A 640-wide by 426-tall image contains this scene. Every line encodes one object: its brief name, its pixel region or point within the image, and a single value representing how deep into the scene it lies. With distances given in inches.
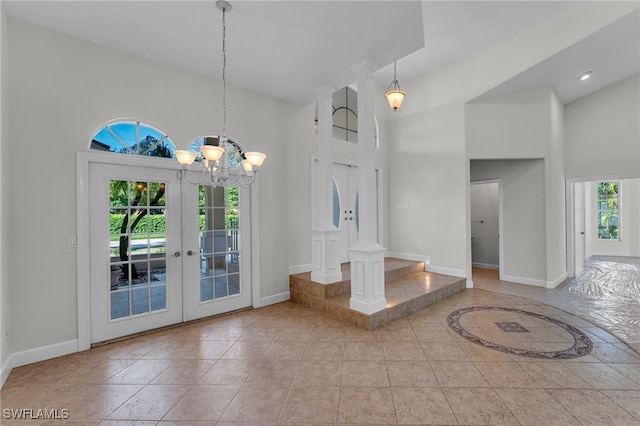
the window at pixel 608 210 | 321.1
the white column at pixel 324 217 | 158.1
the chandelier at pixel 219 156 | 87.2
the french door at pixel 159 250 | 119.3
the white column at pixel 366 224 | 132.6
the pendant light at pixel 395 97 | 173.0
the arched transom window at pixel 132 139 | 120.3
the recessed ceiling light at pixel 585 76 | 185.6
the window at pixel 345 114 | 212.4
